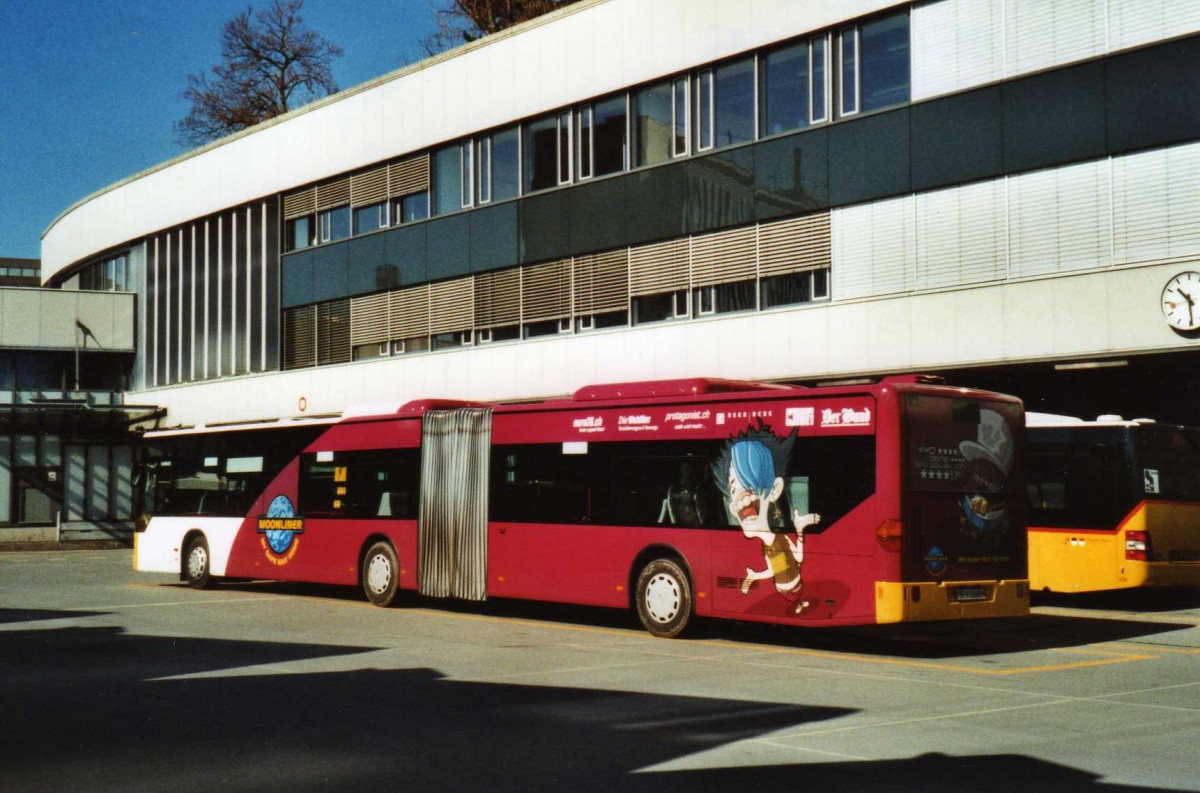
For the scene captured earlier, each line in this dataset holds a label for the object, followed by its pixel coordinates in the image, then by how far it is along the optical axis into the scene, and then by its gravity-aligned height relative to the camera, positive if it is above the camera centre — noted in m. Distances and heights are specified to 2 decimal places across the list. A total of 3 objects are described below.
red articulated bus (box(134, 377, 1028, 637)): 13.60 -0.31
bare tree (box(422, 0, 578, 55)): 45.97 +15.77
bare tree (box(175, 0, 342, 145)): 55.09 +15.99
